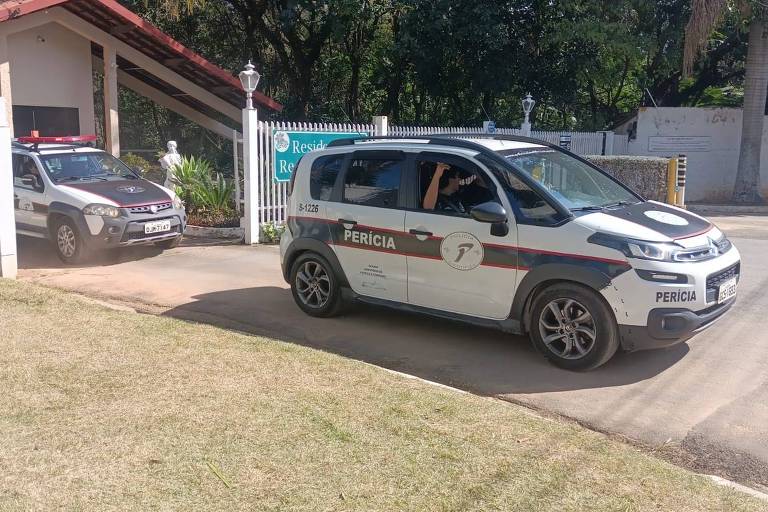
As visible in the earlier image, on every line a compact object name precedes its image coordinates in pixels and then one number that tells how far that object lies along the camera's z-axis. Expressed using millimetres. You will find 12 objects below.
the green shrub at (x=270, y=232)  12234
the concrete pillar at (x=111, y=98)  16656
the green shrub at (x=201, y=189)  13383
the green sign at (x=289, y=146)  12266
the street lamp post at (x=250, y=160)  11898
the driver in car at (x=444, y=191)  6312
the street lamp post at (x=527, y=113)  16655
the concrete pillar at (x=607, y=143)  20125
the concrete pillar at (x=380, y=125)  13742
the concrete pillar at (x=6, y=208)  8711
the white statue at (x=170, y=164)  13672
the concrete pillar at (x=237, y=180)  12836
